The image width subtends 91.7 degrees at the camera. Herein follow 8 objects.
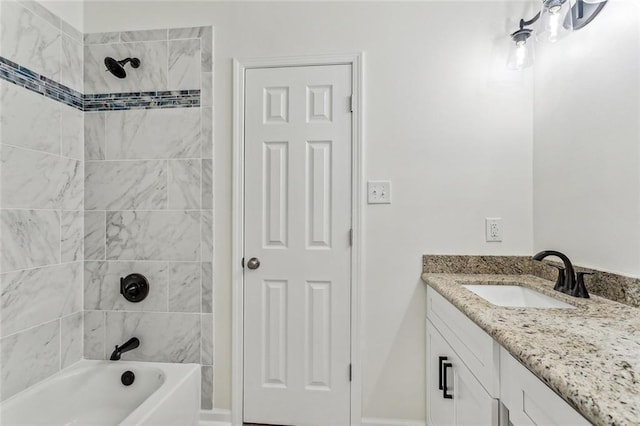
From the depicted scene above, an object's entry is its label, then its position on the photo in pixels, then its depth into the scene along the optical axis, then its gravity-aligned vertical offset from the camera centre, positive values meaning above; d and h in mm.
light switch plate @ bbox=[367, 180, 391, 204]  1714 +137
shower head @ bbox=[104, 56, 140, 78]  1686 +829
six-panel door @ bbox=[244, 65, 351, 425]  1718 -170
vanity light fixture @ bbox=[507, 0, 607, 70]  1326 +891
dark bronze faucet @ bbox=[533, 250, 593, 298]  1197 -247
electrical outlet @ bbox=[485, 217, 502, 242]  1675 -61
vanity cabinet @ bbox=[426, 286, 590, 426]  708 -503
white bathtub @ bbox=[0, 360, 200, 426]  1423 -921
